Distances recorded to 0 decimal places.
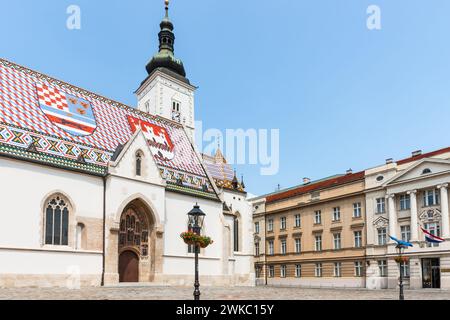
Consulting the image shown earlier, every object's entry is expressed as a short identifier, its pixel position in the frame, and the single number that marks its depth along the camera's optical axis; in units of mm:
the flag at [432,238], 35247
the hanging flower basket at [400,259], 23497
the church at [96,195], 24891
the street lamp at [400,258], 23381
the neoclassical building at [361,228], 38875
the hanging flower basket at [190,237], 16792
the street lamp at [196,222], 16422
